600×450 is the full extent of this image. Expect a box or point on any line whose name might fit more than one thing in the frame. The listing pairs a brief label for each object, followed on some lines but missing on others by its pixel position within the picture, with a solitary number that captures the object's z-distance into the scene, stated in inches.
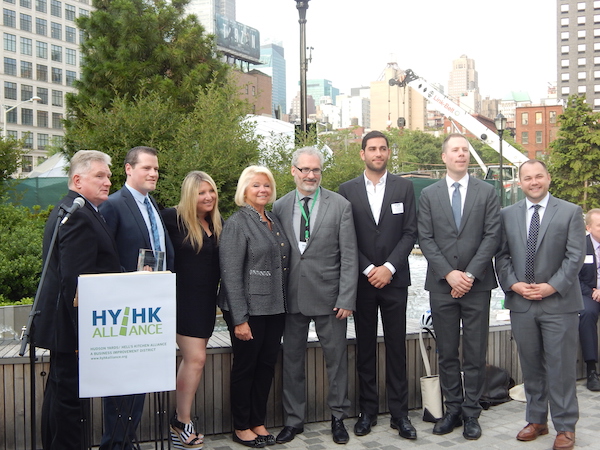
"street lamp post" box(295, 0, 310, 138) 426.3
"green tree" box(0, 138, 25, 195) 451.8
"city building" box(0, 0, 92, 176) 2901.1
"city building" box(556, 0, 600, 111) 4382.4
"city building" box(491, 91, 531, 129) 7398.1
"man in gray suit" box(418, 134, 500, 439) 178.4
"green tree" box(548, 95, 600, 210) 1518.2
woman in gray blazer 165.3
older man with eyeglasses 174.9
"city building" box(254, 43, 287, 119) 1759.1
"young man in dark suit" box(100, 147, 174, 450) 144.7
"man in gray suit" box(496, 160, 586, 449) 169.8
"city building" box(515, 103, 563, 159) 3823.8
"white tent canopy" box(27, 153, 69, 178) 1013.2
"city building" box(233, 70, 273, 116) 3151.1
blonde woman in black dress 162.4
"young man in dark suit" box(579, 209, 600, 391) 232.1
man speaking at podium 131.2
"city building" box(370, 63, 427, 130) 6343.5
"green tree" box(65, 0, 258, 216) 444.5
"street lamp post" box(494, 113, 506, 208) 916.0
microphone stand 123.7
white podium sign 124.4
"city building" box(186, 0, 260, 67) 3417.8
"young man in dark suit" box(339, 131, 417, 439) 180.1
